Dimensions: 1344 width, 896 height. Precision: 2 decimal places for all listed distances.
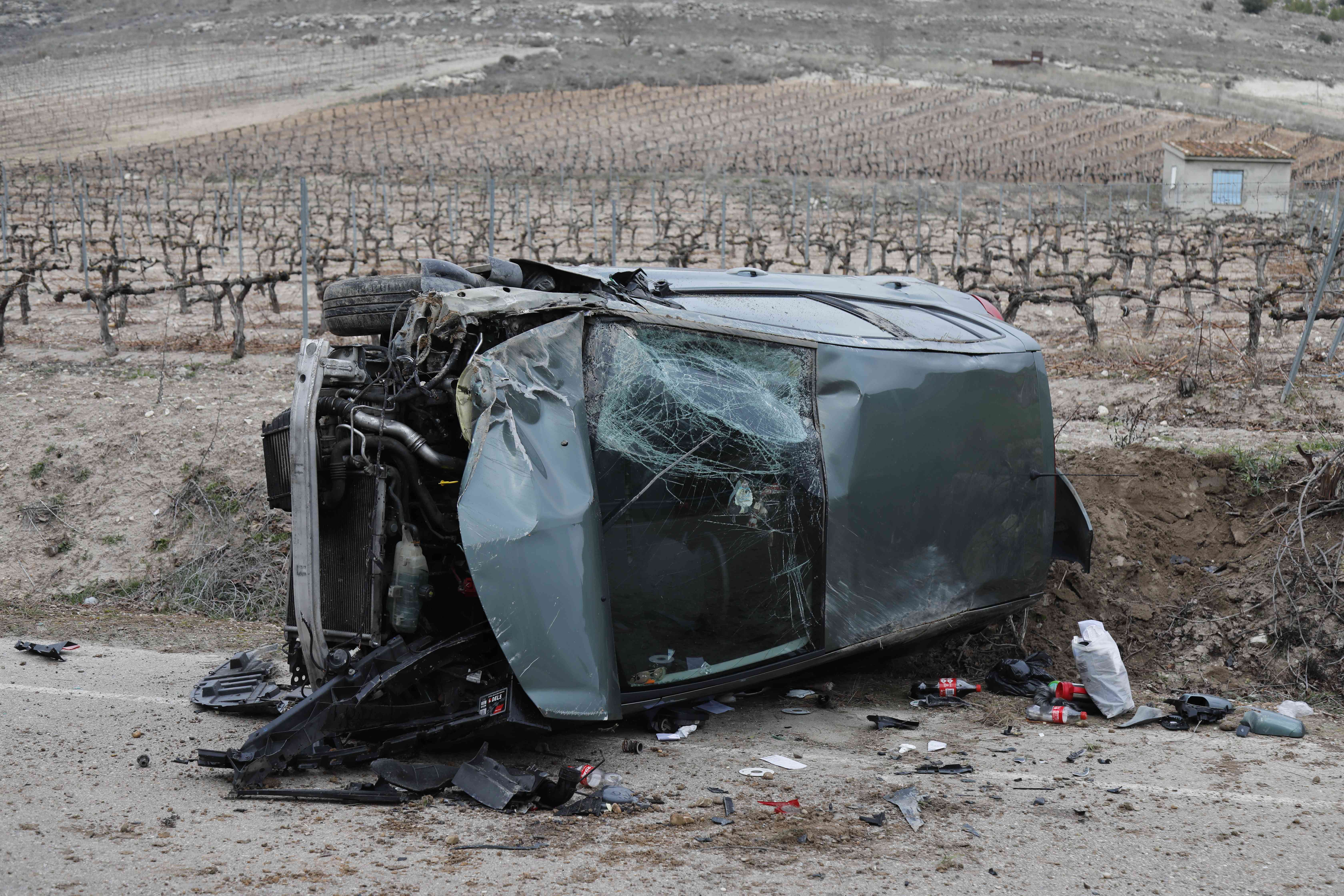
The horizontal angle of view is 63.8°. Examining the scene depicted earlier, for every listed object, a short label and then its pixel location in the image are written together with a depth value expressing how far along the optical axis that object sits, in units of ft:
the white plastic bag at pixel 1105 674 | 17.21
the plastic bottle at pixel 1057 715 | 17.08
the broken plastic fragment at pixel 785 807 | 13.47
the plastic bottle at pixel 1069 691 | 17.95
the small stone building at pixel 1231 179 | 138.62
